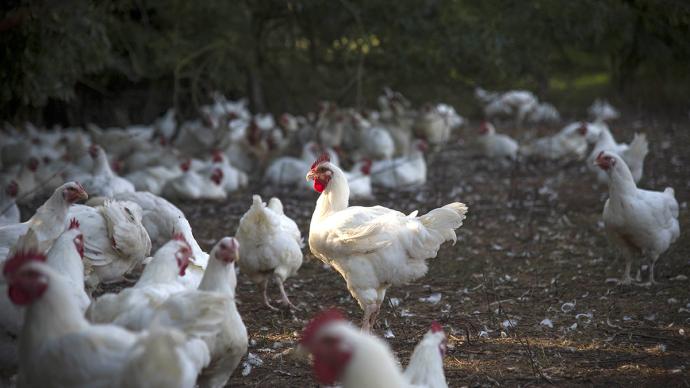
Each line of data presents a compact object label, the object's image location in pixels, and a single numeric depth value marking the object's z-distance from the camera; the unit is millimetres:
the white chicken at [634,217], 6367
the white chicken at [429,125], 14844
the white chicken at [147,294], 3859
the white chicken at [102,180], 8375
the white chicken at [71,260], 4207
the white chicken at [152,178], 10203
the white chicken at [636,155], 8672
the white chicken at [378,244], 5168
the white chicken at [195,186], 10094
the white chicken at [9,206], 7309
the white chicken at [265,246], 5941
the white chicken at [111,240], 5469
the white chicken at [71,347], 3180
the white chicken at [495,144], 12852
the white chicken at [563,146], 12773
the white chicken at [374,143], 12938
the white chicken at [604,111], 17938
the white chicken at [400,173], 10930
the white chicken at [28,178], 10000
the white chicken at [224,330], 3818
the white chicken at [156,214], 6641
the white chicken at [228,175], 10945
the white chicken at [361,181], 10117
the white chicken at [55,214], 5504
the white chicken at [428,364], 3584
